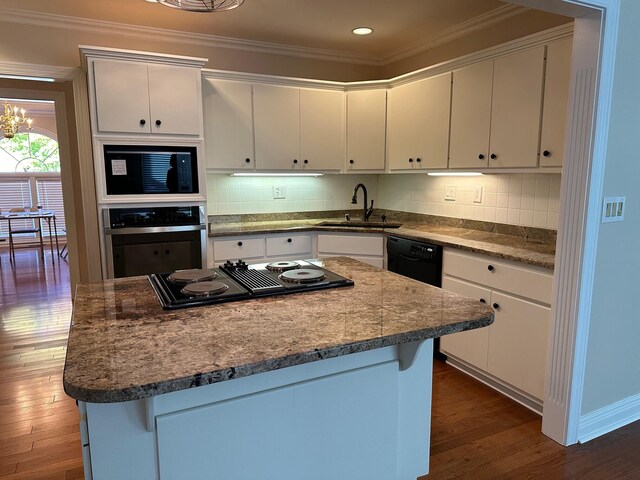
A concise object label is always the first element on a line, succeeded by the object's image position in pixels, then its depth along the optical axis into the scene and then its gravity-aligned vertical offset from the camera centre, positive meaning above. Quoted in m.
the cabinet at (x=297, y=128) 3.57 +0.46
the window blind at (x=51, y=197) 8.30 -0.30
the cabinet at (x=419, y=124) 3.18 +0.46
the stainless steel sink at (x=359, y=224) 3.68 -0.36
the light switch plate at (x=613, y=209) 2.07 -0.13
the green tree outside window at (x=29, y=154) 8.02 +0.52
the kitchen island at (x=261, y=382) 1.04 -0.57
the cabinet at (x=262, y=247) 3.34 -0.52
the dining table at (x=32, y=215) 6.79 -0.54
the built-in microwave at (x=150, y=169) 2.97 +0.08
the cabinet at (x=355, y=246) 3.52 -0.53
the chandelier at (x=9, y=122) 6.38 +0.88
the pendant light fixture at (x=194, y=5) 1.84 +0.77
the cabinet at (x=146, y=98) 2.88 +0.58
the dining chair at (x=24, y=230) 6.98 -0.82
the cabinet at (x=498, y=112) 2.53 +0.45
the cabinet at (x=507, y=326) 2.34 -0.80
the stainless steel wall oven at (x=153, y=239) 3.02 -0.41
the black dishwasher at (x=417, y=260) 2.99 -0.56
